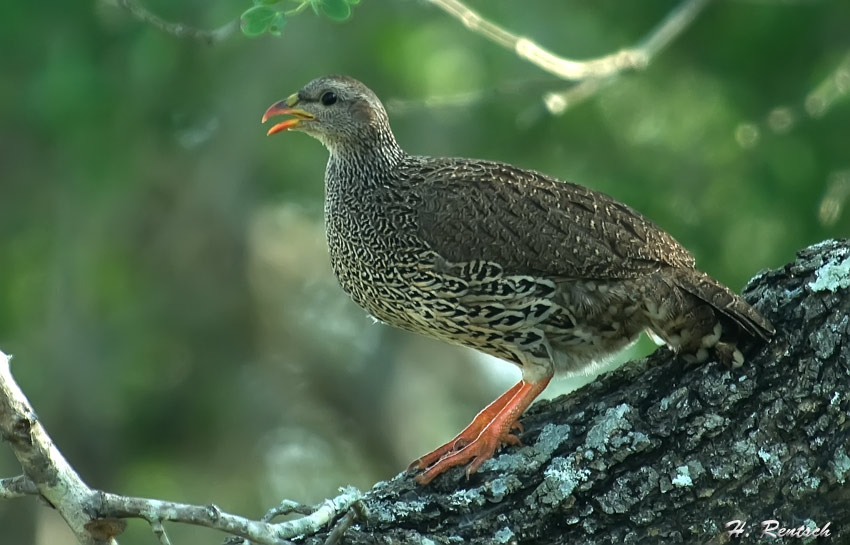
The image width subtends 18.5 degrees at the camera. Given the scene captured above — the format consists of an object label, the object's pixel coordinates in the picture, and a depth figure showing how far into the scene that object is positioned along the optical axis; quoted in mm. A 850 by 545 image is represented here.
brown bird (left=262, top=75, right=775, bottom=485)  11781
